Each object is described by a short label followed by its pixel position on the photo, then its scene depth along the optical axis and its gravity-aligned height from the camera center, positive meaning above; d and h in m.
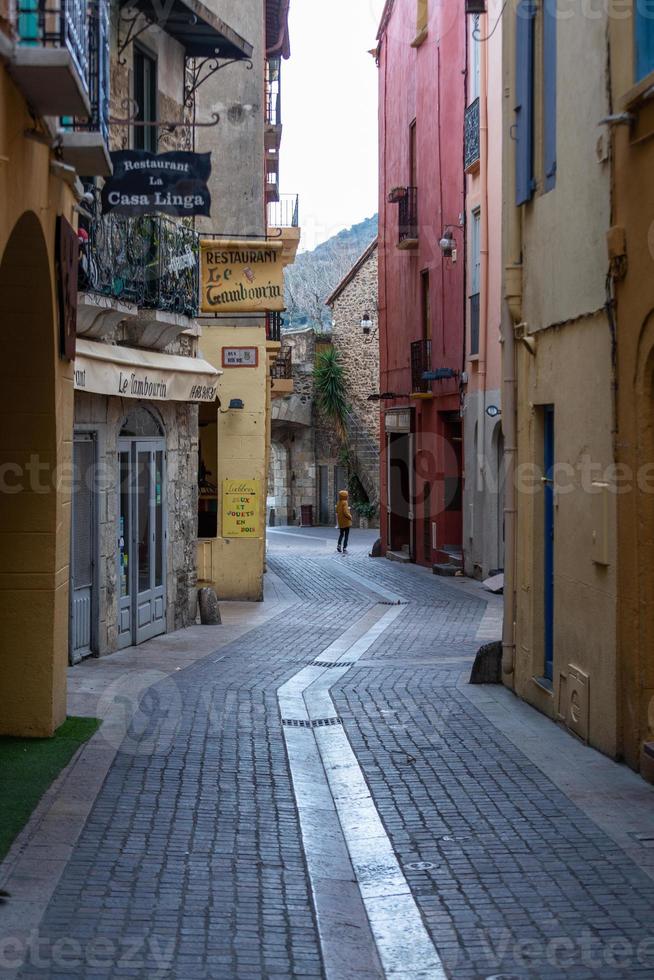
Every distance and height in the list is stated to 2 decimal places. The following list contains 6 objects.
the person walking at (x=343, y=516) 33.00 -0.88
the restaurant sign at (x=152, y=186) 10.53 +2.39
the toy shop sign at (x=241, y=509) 21.56 -0.46
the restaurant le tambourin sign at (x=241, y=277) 19.61 +3.08
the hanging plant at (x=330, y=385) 44.06 +3.24
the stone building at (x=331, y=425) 44.34 +1.98
